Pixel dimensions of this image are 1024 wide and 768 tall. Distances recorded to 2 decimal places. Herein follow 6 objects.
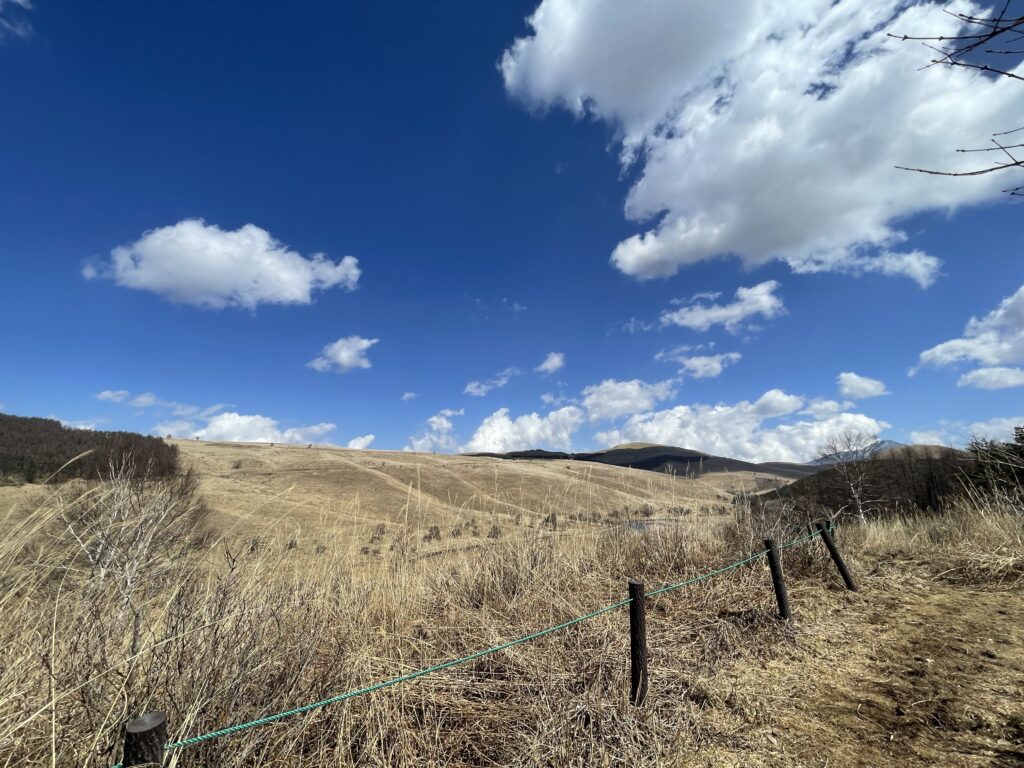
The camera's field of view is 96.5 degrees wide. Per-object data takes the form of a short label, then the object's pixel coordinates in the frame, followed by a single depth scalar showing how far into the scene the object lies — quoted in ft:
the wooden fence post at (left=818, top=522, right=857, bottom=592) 19.61
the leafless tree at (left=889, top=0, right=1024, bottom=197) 4.63
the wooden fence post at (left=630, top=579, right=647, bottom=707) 11.30
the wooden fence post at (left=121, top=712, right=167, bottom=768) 5.09
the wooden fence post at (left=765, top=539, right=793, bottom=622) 16.51
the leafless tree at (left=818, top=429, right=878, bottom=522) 102.04
